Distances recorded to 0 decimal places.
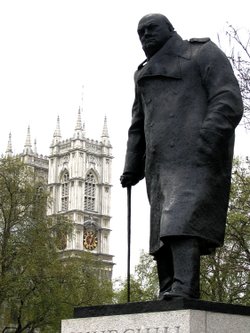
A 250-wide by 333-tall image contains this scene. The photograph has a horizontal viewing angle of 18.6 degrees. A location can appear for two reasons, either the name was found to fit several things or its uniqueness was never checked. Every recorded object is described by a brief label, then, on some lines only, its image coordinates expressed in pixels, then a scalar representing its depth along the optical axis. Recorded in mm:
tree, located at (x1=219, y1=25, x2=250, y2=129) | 15211
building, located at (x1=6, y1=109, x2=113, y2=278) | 123188
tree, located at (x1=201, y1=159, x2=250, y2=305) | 24328
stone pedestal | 5668
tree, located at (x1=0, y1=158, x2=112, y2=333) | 30734
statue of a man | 6105
